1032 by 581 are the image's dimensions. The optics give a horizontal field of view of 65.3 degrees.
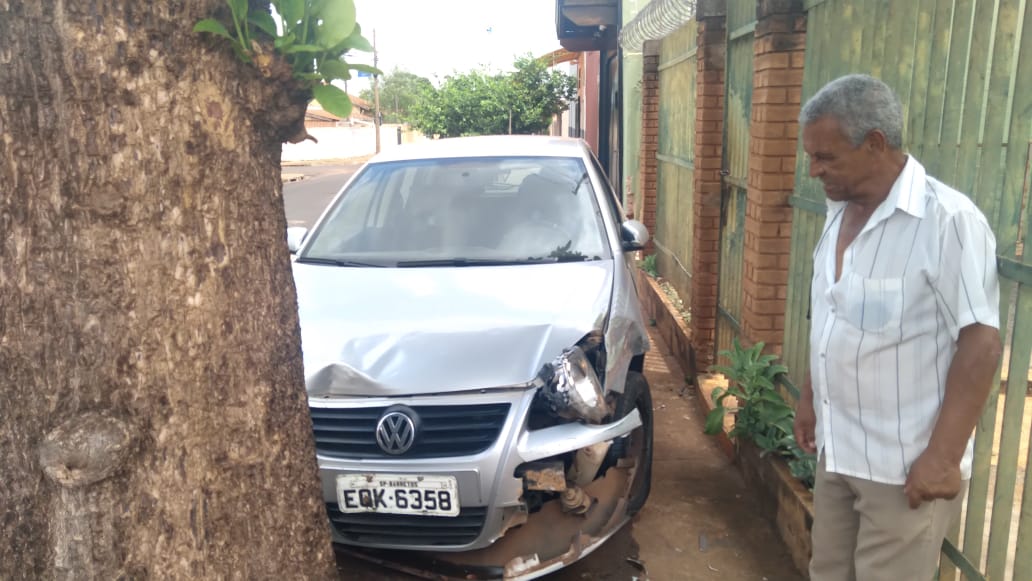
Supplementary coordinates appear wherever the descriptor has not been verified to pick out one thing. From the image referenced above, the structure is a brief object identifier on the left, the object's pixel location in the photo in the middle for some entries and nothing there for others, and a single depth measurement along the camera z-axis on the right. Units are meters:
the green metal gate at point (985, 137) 2.01
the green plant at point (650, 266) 8.20
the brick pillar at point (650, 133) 8.07
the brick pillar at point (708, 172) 5.16
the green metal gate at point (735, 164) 4.52
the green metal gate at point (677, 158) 6.37
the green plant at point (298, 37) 1.45
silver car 2.84
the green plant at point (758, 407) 3.54
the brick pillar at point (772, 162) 3.68
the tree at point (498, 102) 20.70
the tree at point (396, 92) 80.88
